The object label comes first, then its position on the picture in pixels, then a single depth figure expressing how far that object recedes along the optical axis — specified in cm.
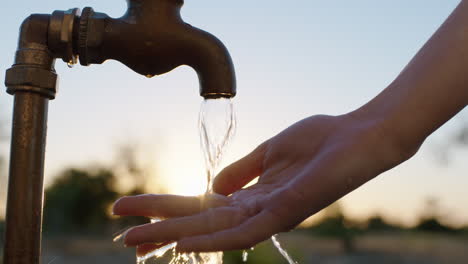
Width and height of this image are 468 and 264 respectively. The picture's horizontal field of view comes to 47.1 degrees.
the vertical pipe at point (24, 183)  87
